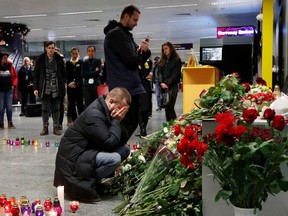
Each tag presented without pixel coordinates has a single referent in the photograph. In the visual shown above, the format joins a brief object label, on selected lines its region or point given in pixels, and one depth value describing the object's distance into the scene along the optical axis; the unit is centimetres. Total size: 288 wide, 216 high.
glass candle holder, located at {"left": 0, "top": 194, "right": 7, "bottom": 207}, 257
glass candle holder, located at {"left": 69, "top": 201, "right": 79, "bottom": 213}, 262
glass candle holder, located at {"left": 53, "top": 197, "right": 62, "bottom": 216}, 245
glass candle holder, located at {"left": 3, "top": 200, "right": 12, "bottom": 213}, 243
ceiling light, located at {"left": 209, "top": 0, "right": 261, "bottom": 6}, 1111
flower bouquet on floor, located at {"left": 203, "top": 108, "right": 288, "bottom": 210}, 148
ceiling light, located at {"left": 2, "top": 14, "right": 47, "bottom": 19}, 1299
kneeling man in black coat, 285
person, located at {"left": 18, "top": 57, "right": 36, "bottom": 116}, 983
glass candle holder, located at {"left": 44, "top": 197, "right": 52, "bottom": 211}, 246
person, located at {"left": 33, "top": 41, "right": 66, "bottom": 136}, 601
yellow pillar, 734
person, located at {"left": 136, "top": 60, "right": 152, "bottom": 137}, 567
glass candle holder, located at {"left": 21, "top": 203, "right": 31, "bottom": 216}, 235
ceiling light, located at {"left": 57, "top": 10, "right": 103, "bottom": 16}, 1255
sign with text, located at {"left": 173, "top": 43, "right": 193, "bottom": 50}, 2206
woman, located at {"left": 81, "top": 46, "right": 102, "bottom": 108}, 670
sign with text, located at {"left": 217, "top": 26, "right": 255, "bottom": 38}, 1333
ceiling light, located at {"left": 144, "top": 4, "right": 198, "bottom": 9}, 1150
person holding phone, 344
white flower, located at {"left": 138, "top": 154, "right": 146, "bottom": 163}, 299
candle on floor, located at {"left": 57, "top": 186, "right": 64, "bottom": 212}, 257
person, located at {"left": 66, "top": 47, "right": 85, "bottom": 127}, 709
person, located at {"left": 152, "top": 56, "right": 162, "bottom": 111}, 934
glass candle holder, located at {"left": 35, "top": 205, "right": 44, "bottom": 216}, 237
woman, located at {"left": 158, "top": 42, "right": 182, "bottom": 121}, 586
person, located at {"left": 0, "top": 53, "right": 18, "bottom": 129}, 701
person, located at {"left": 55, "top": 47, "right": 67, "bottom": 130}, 679
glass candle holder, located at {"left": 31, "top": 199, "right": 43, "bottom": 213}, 251
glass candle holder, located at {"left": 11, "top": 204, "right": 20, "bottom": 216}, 246
